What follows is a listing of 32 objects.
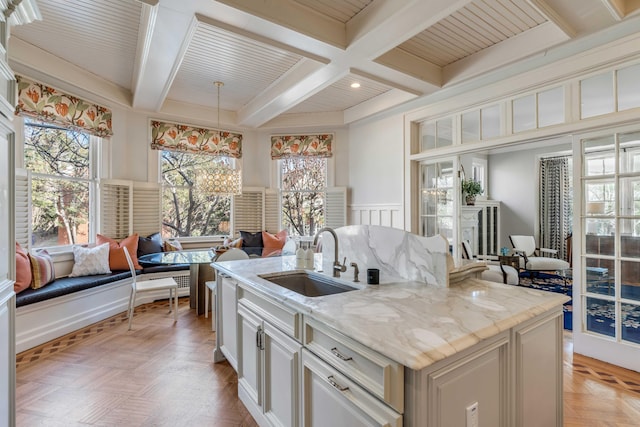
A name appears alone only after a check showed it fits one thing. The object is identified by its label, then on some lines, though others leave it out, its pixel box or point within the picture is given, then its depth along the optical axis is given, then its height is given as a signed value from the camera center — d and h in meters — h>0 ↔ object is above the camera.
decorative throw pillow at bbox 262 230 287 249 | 5.23 -0.48
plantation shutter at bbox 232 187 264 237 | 5.44 +0.01
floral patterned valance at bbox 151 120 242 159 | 4.78 +1.17
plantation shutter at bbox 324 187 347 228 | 5.27 +0.07
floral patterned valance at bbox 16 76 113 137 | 3.31 +1.22
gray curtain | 6.43 +0.14
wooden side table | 5.19 -0.83
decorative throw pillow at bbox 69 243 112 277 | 3.69 -0.58
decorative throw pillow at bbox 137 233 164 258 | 4.36 -0.46
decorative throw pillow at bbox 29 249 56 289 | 3.11 -0.58
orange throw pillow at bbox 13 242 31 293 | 2.95 -0.55
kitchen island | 0.97 -0.55
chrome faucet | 1.98 -0.35
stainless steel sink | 2.00 -0.47
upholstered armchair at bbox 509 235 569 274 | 5.49 -0.89
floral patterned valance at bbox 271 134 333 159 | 5.42 +1.15
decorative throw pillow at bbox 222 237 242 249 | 4.37 -0.46
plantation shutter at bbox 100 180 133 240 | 4.22 +0.06
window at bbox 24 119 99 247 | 3.59 +0.38
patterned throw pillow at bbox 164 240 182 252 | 4.55 -0.49
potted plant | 6.27 +0.41
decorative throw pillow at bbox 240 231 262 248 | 5.21 -0.46
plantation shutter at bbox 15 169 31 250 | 3.24 +0.06
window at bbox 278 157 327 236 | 5.64 +0.30
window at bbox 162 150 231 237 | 4.98 +0.15
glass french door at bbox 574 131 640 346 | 2.52 -0.23
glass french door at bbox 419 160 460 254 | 3.92 +0.16
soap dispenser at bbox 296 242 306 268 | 2.22 -0.34
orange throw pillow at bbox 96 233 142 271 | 3.97 -0.49
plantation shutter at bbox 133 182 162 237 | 4.59 +0.07
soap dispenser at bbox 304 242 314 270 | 2.21 -0.34
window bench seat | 2.92 -0.97
